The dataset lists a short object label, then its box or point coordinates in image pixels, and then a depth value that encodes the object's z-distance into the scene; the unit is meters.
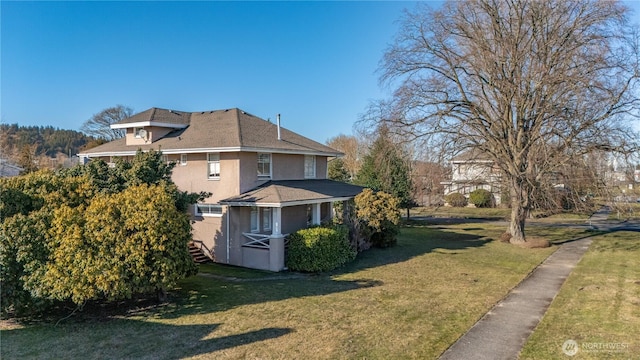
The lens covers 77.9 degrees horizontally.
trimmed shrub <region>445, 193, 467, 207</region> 46.50
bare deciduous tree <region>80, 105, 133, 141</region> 54.41
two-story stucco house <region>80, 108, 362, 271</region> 17.66
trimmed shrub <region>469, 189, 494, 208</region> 46.12
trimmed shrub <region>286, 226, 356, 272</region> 16.56
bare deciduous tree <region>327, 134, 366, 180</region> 55.40
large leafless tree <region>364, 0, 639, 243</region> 20.41
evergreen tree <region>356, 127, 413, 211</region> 25.62
